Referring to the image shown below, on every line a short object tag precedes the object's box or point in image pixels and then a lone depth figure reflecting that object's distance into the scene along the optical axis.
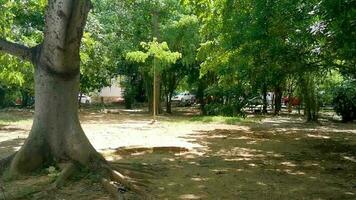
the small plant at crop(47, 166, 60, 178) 7.69
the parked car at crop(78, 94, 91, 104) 44.92
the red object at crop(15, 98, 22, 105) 37.38
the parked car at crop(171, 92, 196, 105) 47.75
